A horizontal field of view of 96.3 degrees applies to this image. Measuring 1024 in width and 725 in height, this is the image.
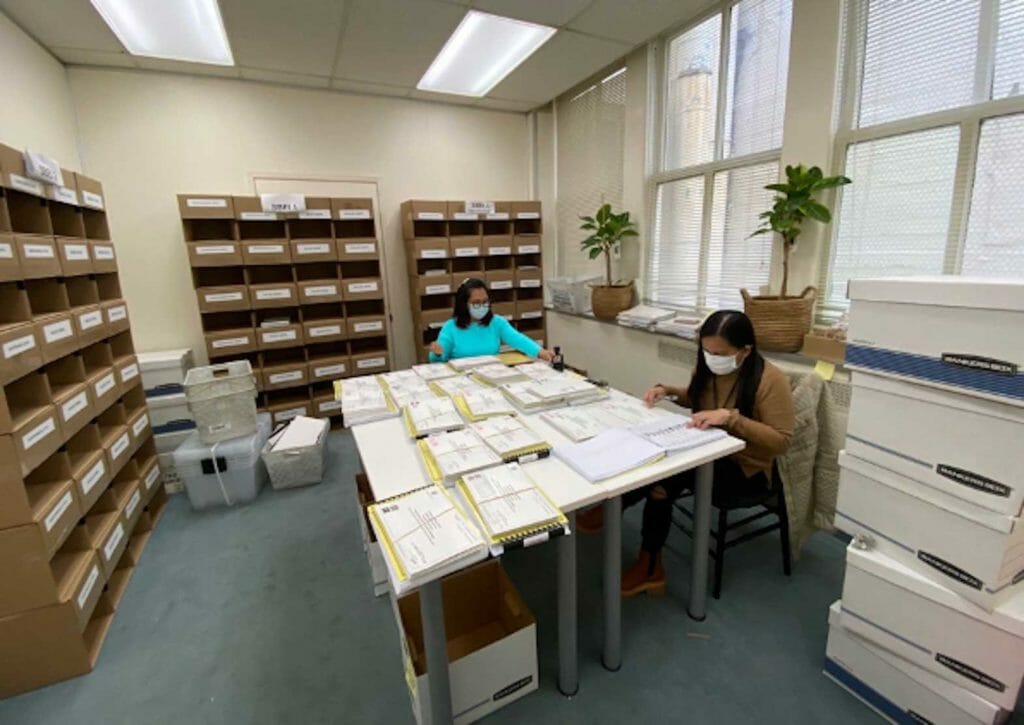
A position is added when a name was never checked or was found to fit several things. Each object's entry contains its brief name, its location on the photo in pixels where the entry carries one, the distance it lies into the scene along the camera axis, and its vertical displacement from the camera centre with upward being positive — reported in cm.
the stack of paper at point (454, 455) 139 -58
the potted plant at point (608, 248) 352 +16
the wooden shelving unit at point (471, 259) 411 +13
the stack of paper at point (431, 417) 171 -56
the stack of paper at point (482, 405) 185 -55
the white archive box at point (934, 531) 114 -74
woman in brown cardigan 169 -56
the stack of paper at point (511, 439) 150 -57
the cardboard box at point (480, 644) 139 -121
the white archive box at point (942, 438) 108 -47
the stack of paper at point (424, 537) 102 -62
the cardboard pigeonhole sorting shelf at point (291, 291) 352 -10
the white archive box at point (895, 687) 124 -124
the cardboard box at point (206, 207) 333 +55
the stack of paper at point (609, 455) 139 -59
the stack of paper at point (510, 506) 112 -61
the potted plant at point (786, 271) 222 -5
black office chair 187 -107
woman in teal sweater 286 -39
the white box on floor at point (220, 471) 272 -112
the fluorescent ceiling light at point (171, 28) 260 +155
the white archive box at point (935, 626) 116 -101
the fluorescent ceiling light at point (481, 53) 295 +157
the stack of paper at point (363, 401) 189 -54
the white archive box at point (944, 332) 103 -19
